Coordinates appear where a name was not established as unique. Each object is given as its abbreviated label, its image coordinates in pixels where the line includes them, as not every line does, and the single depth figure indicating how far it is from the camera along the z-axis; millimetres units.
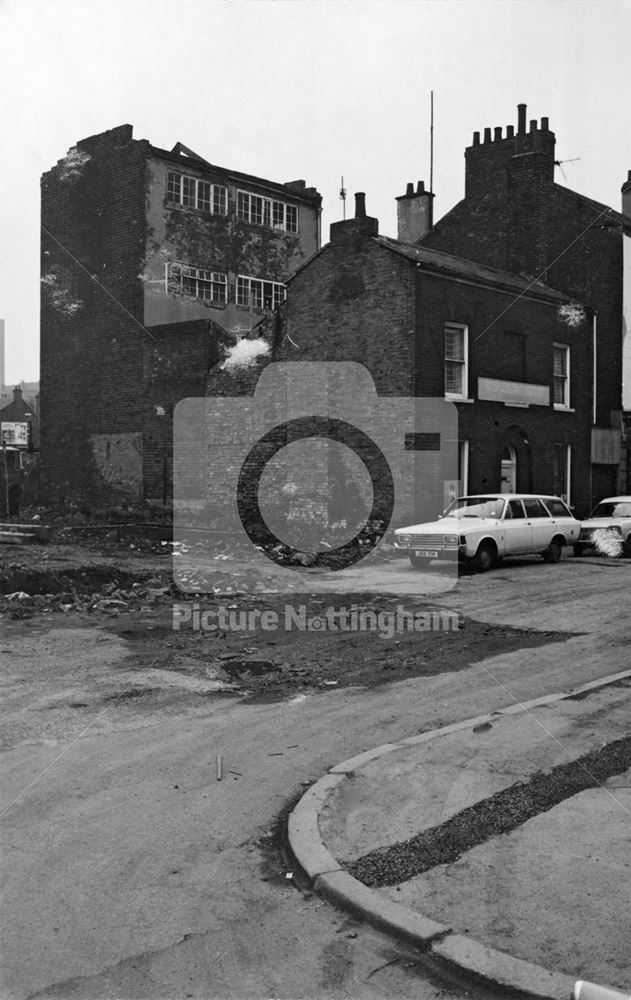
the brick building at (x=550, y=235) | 30500
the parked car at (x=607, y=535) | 21453
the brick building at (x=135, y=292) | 29391
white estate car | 17812
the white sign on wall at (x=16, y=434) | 40906
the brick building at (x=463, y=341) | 23328
